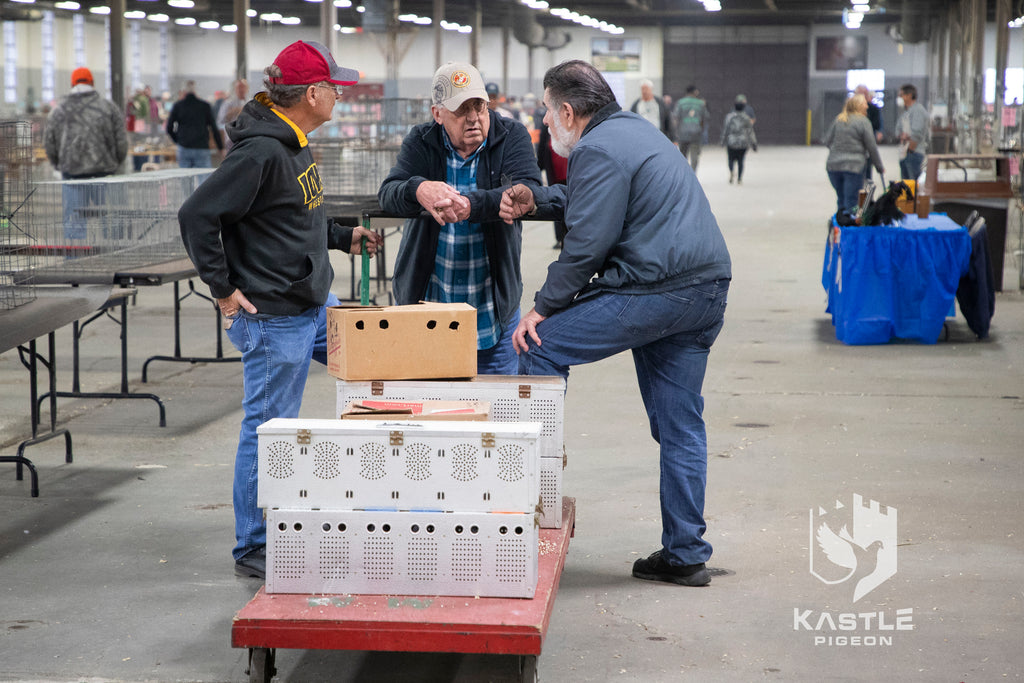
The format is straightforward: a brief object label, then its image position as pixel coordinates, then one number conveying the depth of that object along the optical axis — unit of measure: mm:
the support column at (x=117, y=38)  18281
